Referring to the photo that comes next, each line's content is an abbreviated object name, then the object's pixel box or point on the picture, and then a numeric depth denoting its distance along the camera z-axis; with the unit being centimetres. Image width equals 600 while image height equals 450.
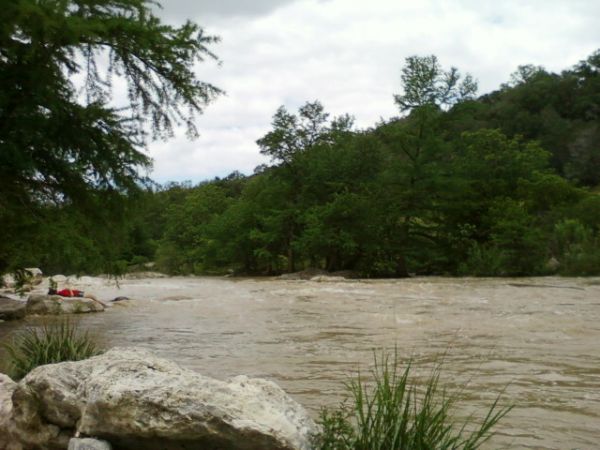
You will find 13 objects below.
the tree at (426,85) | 4038
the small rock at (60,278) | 3564
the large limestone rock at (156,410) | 376
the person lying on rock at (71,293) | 2022
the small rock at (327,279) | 3367
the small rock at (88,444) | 377
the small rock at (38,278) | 3238
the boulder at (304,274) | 4041
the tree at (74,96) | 970
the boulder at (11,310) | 1677
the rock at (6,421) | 459
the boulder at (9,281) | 2904
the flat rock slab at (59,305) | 1756
